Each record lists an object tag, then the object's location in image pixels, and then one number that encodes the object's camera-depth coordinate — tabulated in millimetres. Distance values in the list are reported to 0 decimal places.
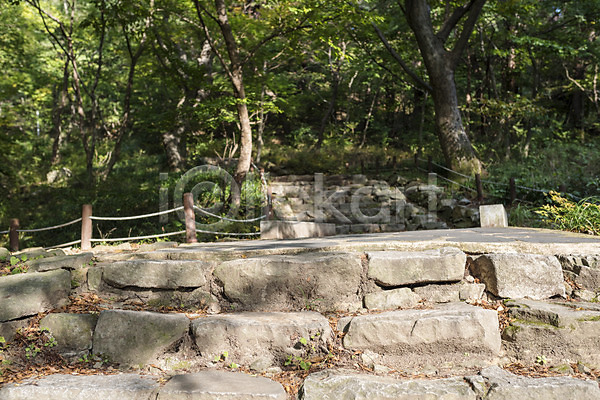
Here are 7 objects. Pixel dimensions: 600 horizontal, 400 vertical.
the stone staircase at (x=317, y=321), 2338
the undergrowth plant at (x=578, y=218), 4578
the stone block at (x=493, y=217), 5965
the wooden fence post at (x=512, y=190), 8328
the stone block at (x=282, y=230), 7043
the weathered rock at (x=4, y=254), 3545
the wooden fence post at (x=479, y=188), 8930
